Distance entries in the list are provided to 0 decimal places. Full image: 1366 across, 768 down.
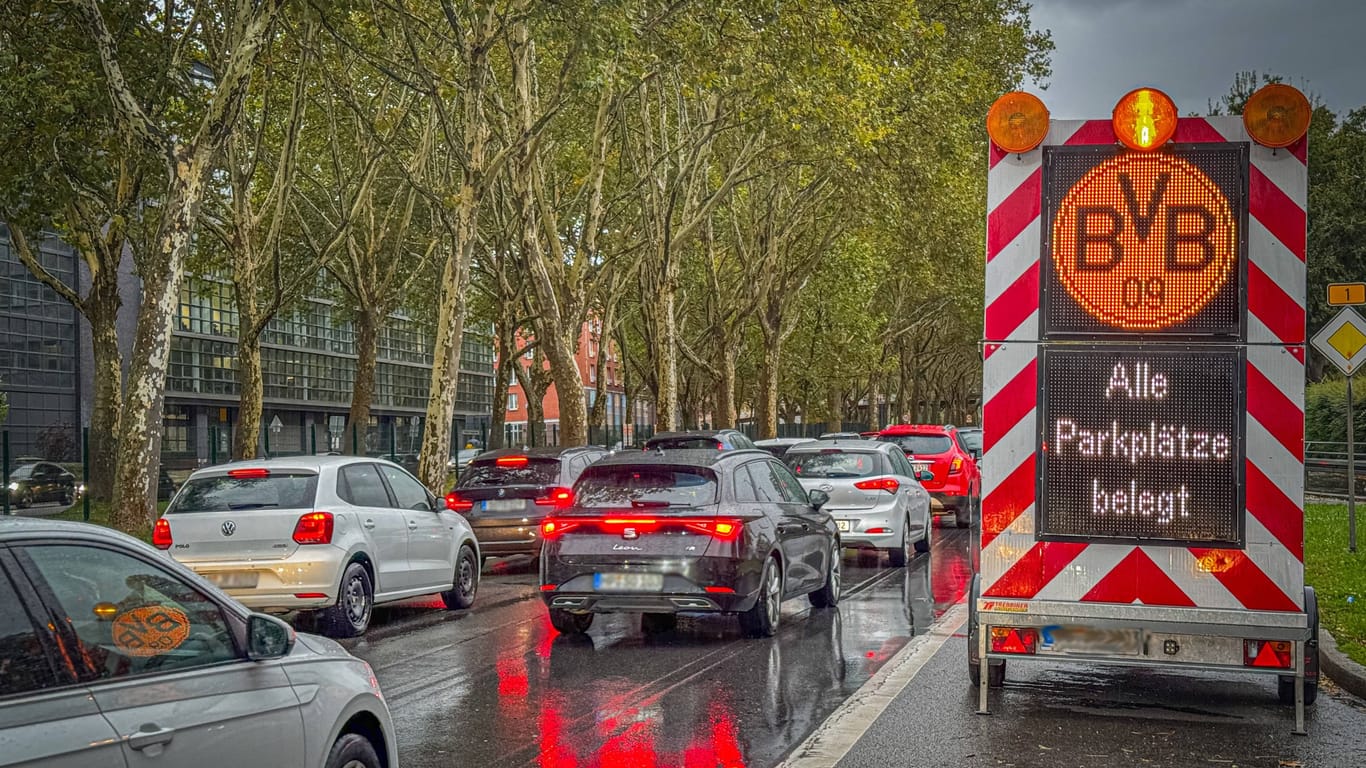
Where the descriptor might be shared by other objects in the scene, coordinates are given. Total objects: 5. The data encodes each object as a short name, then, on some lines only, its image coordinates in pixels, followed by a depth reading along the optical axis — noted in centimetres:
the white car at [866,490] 1688
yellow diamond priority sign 1681
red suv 2366
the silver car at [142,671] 369
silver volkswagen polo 1153
